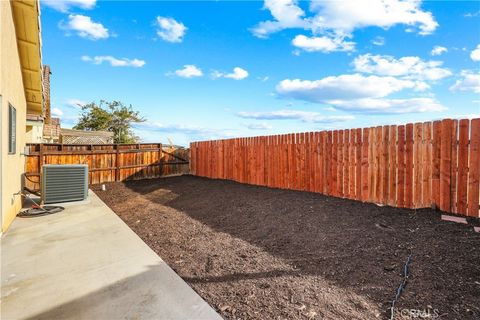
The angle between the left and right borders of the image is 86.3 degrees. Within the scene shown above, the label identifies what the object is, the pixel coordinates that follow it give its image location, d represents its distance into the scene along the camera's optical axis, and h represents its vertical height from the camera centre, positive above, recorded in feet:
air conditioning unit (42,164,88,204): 18.56 -2.26
